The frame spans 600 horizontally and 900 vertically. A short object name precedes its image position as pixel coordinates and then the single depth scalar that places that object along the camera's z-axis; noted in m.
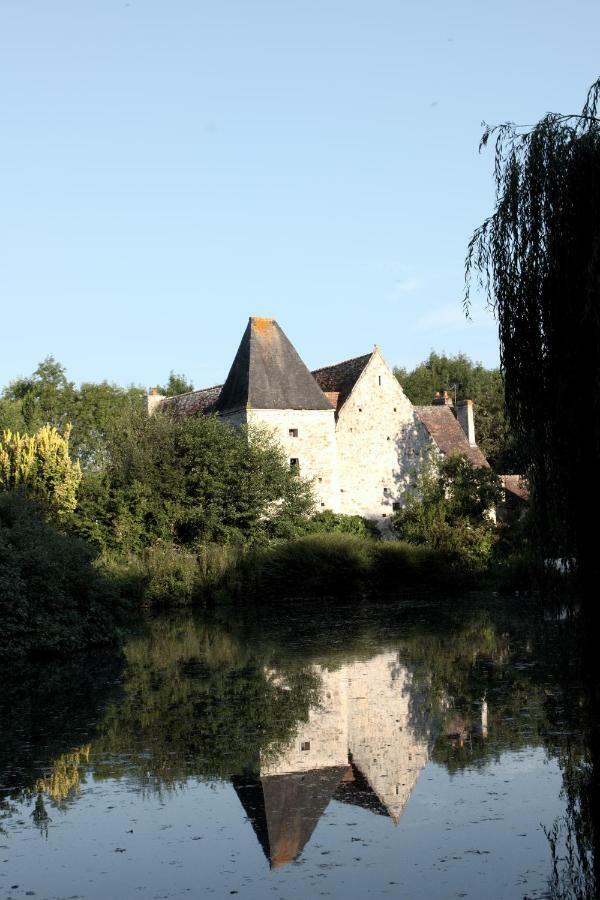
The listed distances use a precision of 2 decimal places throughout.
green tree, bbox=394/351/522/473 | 68.69
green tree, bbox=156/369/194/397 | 86.25
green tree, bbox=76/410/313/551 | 37.94
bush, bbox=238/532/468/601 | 35.81
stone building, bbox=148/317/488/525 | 44.78
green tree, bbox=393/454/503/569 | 39.25
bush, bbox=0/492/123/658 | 20.74
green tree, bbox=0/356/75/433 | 68.88
